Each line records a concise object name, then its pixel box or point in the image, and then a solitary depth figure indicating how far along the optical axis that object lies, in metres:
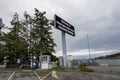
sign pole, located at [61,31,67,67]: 13.61
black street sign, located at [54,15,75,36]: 12.95
